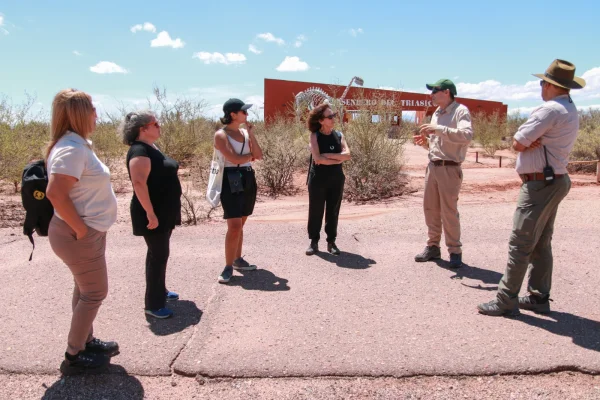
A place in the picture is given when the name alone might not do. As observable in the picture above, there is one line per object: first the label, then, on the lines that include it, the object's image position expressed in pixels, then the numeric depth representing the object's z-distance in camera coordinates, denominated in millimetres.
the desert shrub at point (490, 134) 26922
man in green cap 5195
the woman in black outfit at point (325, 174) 5738
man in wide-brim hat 3764
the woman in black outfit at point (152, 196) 3723
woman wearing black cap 4832
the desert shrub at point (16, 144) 10797
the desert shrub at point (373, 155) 12109
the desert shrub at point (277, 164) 13453
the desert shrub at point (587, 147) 17750
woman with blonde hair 2836
